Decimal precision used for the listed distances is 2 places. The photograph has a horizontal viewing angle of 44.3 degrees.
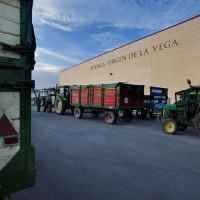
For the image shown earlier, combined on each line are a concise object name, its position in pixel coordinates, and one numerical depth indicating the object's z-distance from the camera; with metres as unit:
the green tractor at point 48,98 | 21.39
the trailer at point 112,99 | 13.49
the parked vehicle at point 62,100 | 18.82
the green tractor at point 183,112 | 9.89
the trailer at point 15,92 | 2.22
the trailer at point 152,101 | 16.80
